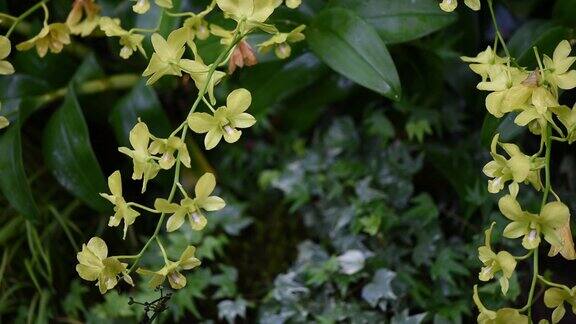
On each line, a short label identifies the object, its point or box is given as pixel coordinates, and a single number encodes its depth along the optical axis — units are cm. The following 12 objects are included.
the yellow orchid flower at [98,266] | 75
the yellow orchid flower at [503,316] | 70
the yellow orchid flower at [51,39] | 91
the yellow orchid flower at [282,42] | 83
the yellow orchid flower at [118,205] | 73
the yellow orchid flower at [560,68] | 75
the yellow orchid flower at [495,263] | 70
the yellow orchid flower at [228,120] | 74
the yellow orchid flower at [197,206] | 74
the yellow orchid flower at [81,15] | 96
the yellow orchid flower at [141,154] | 73
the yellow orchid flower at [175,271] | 74
